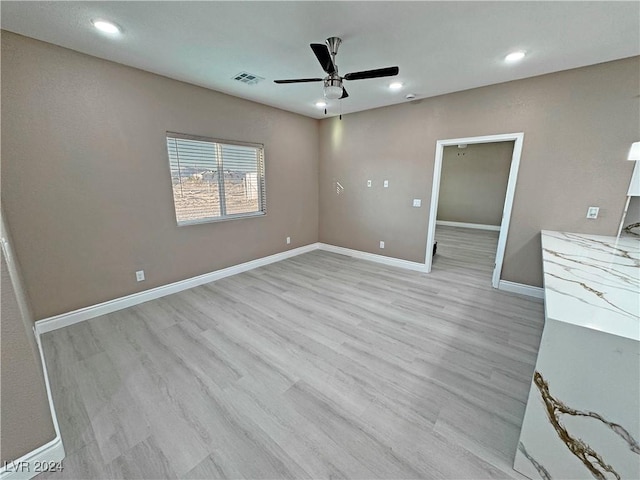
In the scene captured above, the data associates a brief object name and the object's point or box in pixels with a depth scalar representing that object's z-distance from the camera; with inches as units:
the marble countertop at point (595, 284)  44.8
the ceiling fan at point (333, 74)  82.4
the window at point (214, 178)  130.1
